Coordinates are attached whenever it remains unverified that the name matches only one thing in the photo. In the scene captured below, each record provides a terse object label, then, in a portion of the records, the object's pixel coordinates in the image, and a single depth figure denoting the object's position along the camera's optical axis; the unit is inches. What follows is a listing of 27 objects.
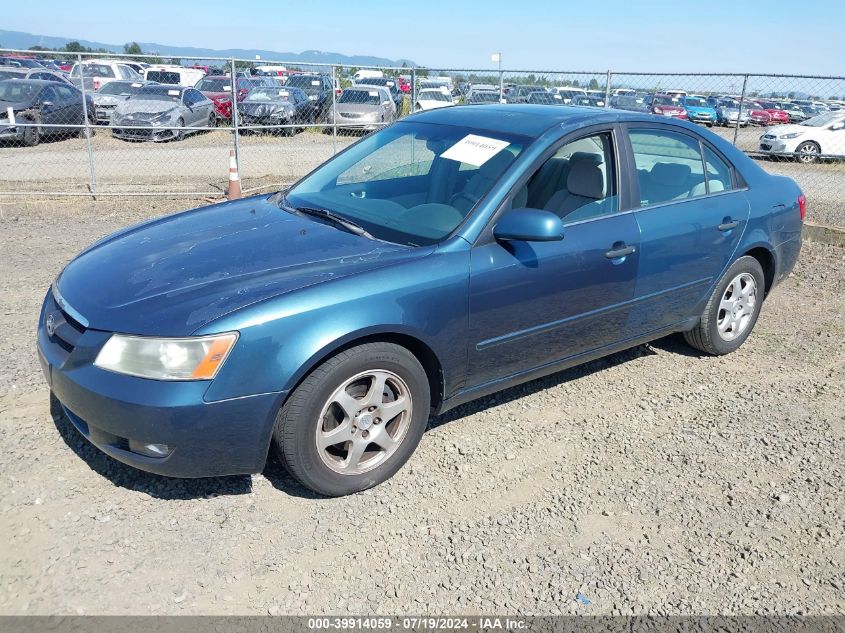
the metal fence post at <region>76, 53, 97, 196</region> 388.3
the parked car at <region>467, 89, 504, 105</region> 612.8
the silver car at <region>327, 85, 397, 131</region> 579.5
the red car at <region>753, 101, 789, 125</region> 797.9
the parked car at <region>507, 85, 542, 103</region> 568.7
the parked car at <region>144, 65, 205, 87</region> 852.6
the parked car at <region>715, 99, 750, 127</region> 651.6
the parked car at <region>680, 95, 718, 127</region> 681.5
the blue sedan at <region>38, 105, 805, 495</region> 113.9
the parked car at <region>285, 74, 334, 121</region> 498.3
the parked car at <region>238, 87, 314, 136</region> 501.0
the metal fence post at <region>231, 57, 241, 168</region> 390.3
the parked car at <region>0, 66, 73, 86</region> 735.1
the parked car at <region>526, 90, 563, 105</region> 556.7
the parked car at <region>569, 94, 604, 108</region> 541.3
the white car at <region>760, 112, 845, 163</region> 689.6
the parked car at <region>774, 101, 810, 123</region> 748.0
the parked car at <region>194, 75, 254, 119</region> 752.3
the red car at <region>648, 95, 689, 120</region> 574.6
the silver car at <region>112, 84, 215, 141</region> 619.2
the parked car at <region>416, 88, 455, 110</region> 686.6
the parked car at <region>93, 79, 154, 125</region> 676.7
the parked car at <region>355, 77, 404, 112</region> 698.5
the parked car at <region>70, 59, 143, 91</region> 963.5
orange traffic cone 366.6
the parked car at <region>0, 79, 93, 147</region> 612.0
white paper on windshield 152.0
